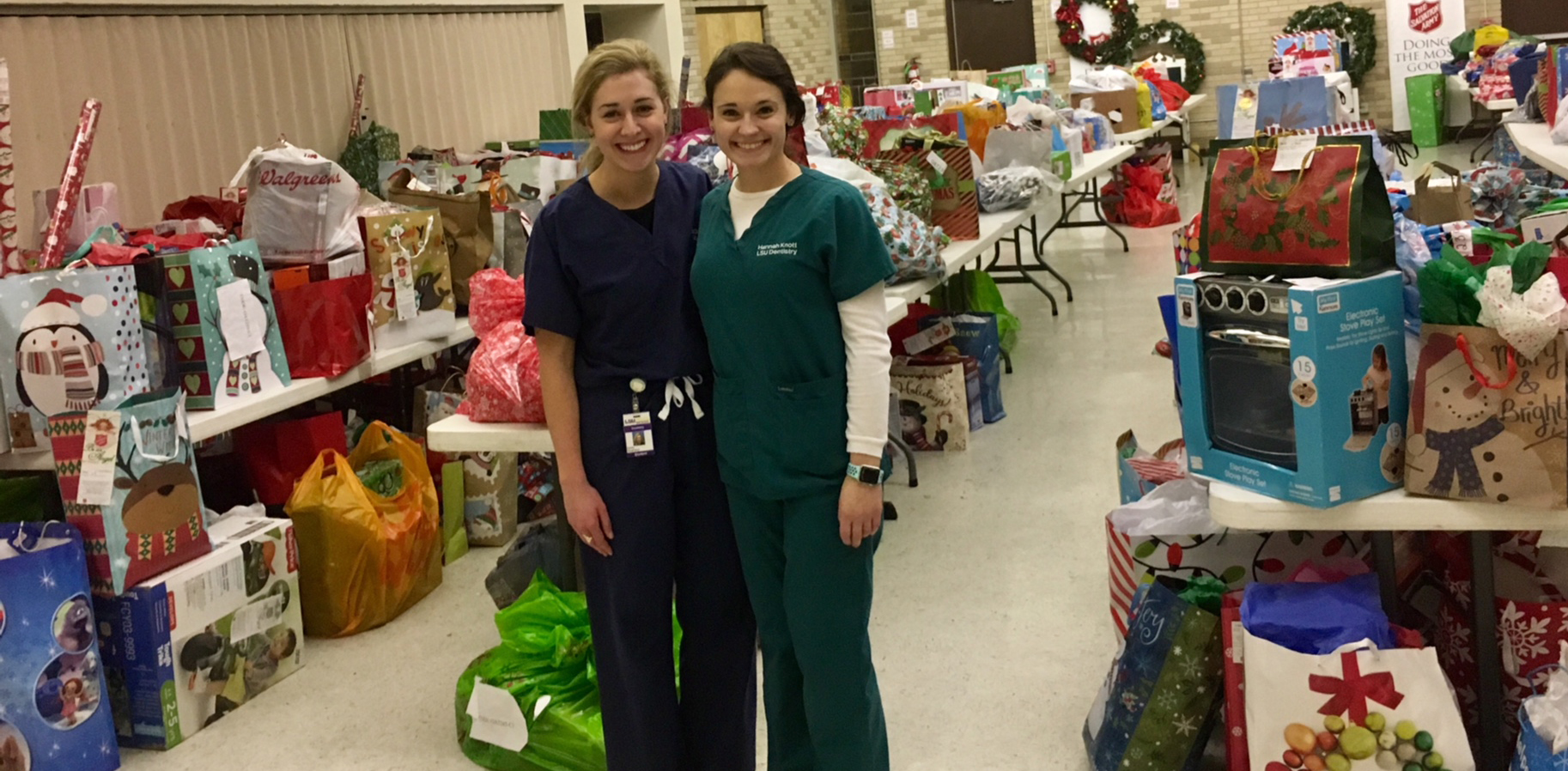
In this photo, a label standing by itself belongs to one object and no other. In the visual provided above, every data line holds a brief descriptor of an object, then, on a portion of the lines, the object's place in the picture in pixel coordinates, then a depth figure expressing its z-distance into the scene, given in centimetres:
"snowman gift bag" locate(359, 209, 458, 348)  397
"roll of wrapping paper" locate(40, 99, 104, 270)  343
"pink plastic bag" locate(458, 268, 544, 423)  294
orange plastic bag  363
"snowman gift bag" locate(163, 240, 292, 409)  342
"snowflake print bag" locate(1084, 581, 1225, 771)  243
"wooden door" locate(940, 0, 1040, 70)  1722
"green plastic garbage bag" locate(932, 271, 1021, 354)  596
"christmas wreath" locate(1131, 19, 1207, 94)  1630
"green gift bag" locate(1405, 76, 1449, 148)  1363
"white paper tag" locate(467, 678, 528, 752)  286
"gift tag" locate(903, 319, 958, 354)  525
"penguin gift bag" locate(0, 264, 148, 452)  312
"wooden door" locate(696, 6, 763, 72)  1416
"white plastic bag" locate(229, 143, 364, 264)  381
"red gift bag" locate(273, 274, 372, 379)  377
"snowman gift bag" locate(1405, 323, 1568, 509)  201
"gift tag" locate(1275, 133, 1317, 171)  220
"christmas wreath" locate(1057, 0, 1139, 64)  1639
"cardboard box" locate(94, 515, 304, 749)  309
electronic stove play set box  210
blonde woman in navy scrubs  223
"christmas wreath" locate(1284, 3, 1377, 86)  1551
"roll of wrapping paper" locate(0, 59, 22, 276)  323
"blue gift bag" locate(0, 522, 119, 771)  286
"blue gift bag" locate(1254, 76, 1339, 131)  800
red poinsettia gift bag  213
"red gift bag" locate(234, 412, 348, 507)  398
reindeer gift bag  301
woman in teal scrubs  207
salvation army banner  1473
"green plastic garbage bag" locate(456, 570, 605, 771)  281
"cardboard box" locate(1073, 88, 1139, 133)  1008
